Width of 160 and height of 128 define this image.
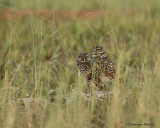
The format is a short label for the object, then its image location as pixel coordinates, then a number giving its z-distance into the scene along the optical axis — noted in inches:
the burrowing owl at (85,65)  349.7
